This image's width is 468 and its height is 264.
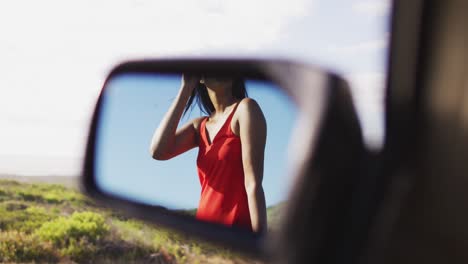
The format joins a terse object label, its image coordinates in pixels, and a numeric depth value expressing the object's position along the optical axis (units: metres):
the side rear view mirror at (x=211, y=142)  1.18
